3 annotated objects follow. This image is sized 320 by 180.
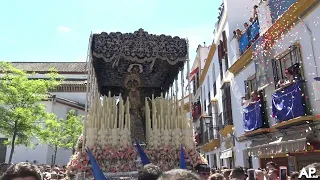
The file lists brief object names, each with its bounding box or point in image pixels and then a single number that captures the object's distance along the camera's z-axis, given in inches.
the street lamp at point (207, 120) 823.1
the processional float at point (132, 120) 222.8
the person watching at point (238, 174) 178.4
